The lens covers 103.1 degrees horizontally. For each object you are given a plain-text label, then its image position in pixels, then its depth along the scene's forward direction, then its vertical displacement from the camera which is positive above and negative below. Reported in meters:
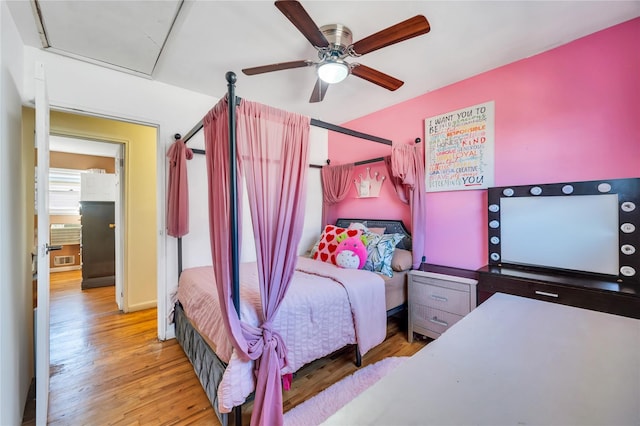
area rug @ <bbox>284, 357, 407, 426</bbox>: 1.58 -1.28
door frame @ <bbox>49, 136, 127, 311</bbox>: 3.36 -0.10
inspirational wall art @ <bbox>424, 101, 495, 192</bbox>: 2.39 +0.63
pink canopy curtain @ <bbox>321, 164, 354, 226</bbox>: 3.48 +0.40
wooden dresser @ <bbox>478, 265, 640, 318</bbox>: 1.51 -0.52
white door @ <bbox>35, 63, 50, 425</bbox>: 1.41 -0.25
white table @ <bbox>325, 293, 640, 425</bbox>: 0.47 -0.38
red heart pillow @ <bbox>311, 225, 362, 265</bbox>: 2.80 -0.34
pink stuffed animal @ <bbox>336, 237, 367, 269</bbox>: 2.51 -0.43
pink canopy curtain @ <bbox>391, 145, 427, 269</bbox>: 2.63 +0.31
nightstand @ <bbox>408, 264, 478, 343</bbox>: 2.16 -0.78
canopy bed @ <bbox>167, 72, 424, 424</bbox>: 1.40 -0.33
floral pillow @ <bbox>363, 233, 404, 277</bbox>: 2.51 -0.41
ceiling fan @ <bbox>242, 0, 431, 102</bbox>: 1.41 +1.07
